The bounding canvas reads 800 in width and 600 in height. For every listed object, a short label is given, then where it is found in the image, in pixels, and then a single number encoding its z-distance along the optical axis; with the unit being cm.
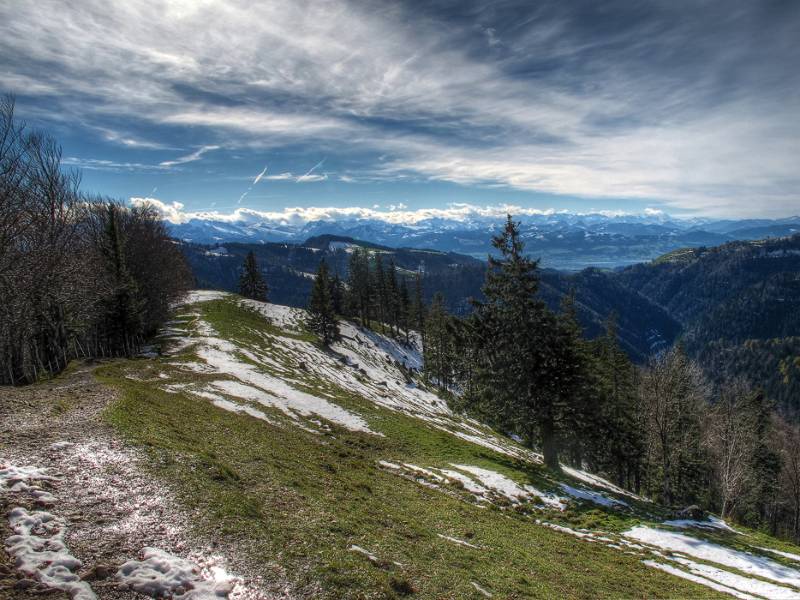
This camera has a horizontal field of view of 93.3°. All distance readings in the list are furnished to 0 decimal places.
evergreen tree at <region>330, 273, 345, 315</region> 10188
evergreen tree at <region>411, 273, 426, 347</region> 9762
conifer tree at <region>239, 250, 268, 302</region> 10312
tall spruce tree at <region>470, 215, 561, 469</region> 2939
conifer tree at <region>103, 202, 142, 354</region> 4228
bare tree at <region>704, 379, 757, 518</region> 3719
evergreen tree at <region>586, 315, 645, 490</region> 4988
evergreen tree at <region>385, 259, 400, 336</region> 9875
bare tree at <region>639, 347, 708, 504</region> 3534
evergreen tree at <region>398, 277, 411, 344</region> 10105
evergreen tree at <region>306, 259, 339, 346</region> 6975
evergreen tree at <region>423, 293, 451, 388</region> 7781
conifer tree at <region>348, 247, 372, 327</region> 9900
